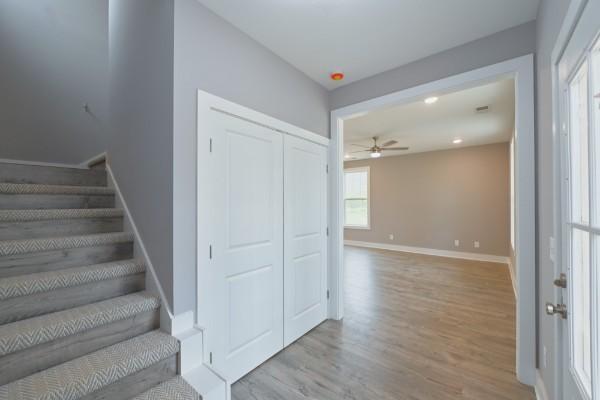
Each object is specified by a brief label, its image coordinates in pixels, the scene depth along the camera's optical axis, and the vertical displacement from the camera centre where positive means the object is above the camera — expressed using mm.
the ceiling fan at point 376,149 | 5066 +1085
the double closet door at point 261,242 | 1804 -356
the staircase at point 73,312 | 1200 -636
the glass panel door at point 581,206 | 813 -18
